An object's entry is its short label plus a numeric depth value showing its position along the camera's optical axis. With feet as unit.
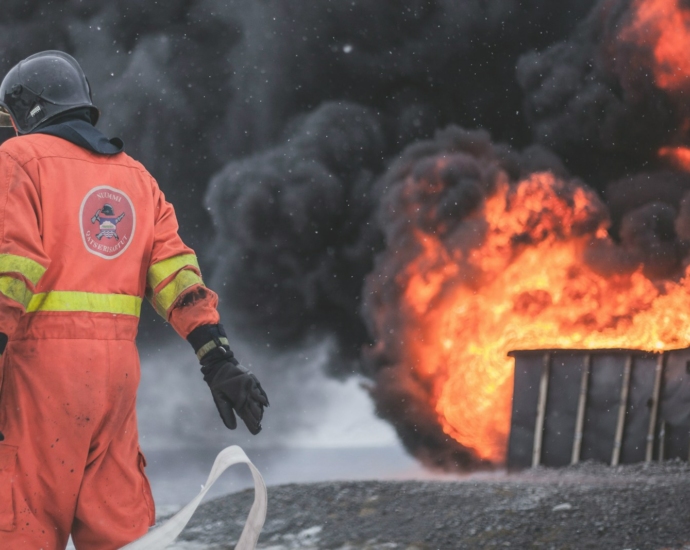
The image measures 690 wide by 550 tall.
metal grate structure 67.82
